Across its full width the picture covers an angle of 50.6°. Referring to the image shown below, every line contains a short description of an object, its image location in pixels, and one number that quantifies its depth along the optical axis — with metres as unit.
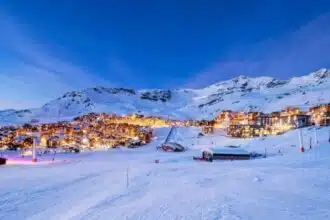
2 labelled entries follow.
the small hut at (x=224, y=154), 46.88
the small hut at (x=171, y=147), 68.61
